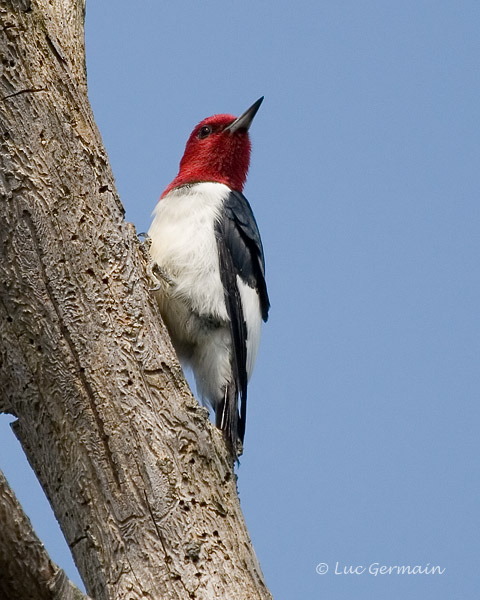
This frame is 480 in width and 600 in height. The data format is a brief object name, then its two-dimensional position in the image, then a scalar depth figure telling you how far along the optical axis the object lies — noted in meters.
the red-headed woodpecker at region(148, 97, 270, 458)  10.17
